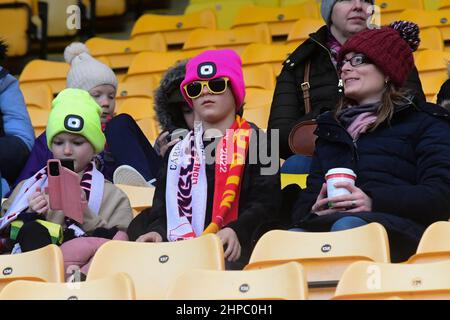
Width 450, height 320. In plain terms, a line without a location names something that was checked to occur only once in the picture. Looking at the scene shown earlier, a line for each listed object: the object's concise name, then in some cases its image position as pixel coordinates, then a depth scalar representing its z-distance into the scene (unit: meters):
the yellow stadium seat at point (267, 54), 16.92
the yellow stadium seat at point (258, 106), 14.94
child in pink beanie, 10.80
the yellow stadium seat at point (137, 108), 16.37
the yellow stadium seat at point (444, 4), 17.64
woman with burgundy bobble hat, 10.16
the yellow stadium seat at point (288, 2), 19.23
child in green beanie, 11.20
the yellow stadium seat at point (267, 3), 19.42
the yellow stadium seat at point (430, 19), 16.86
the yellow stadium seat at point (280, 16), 18.42
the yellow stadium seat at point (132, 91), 17.07
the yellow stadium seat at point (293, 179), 11.91
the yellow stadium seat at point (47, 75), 18.16
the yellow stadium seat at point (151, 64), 17.52
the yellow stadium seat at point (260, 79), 16.36
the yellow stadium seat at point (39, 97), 17.41
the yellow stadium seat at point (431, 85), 14.90
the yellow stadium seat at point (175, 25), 19.10
